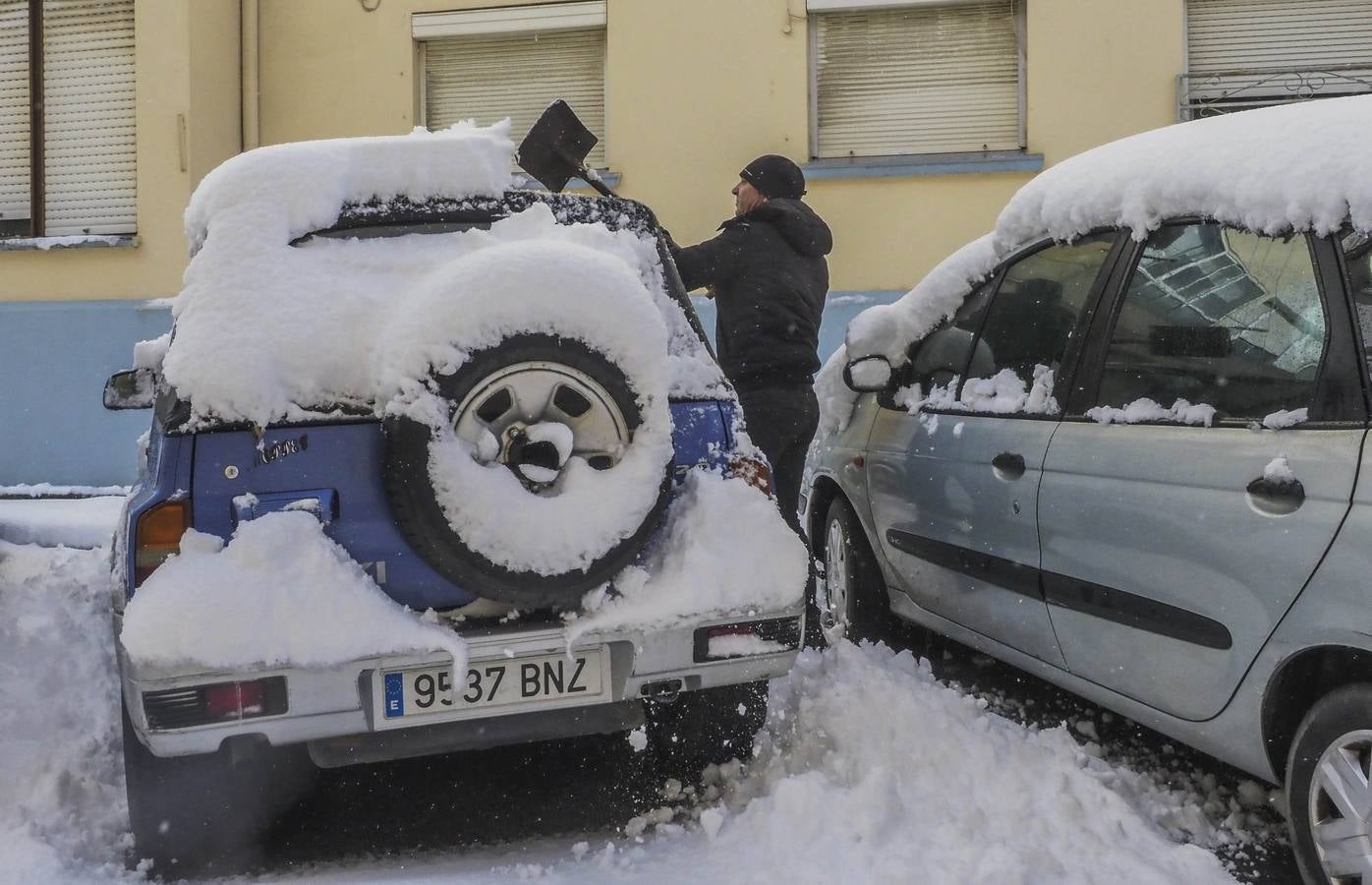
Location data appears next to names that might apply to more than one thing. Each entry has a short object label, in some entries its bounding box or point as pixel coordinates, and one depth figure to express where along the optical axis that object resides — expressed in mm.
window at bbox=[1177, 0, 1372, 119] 8336
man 4625
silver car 2445
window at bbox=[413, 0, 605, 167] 9234
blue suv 2641
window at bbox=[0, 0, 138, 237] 9352
